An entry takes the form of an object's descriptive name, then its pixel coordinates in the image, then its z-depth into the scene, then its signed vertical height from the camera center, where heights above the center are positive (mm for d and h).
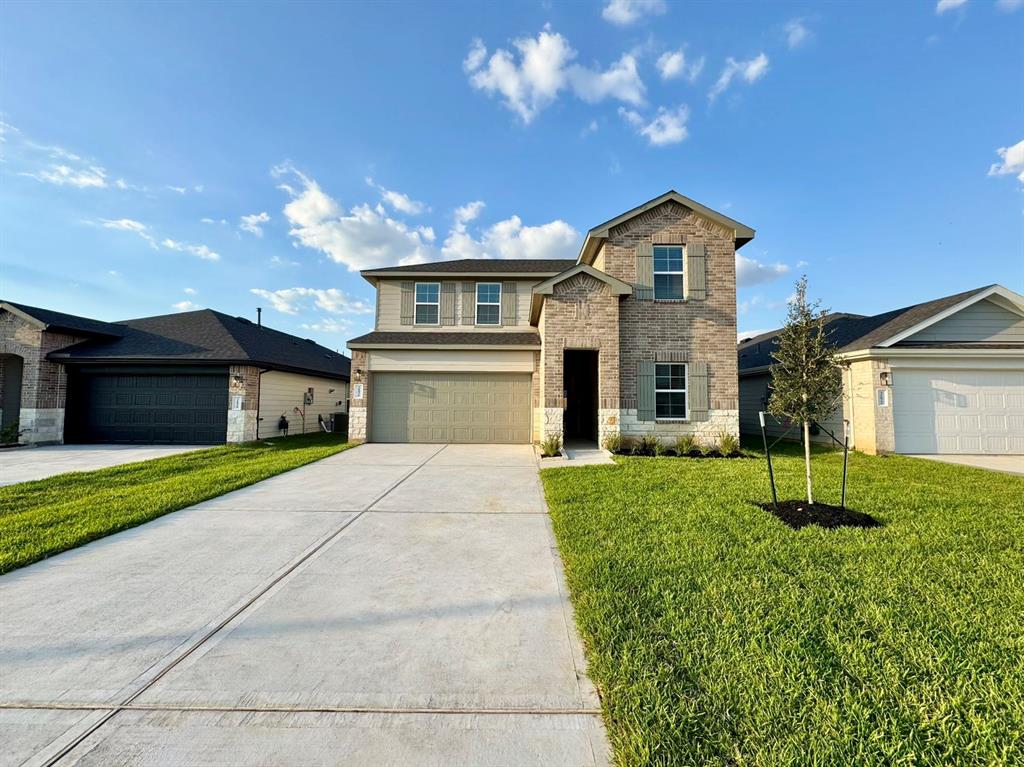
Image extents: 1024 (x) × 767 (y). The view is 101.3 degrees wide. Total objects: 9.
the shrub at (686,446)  10859 -970
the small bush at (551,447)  10523 -978
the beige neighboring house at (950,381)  11094 +782
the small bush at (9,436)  12844 -967
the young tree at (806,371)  5629 +530
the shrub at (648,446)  10828 -990
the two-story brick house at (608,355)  11196 +1565
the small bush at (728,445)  11039 -944
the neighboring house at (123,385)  13328 +645
